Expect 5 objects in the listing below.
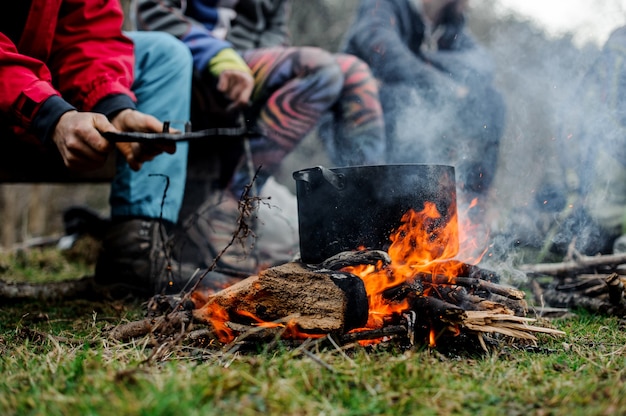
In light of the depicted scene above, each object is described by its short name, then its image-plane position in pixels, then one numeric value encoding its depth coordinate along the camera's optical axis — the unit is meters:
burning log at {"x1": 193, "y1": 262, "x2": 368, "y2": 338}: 1.59
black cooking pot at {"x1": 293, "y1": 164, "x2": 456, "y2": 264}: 1.83
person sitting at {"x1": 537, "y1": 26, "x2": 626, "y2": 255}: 2.96
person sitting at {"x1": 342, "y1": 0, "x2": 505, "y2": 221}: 3.98
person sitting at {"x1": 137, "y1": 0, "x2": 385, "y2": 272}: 3.46
